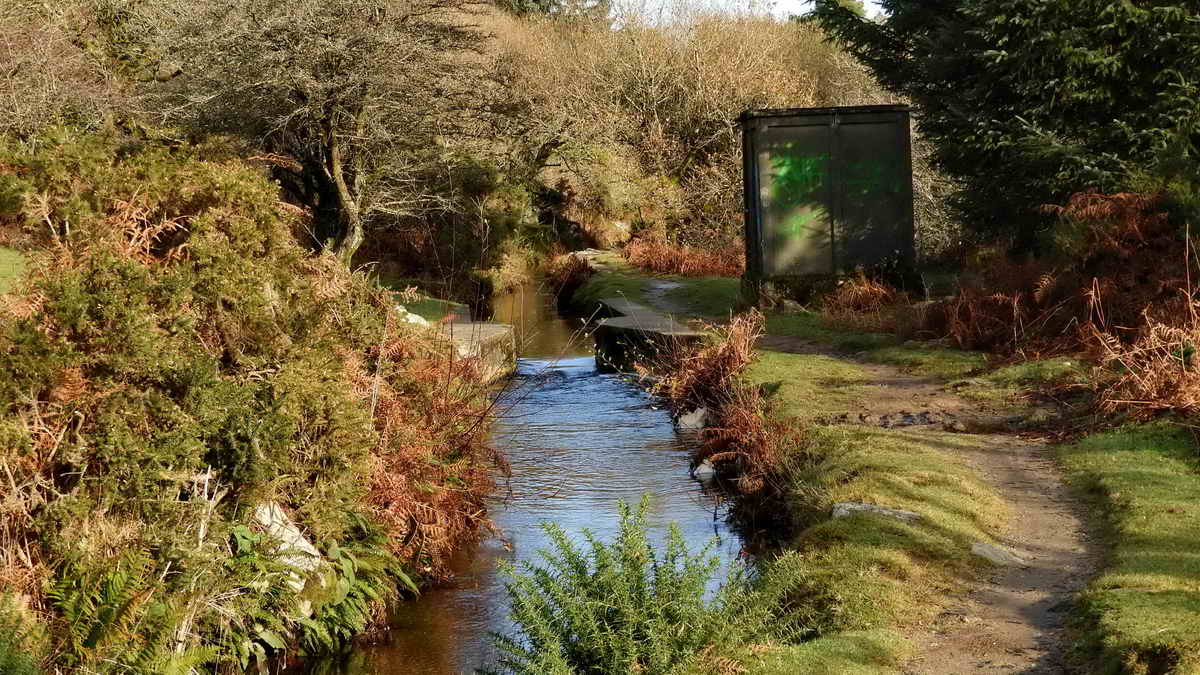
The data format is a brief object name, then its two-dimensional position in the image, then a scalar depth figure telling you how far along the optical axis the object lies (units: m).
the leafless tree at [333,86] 21.39
